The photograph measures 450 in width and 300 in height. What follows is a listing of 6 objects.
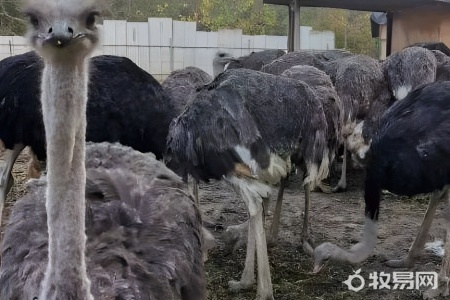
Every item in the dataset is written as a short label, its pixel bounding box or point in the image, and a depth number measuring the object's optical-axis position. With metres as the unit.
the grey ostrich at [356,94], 5.86
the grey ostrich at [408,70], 5.92
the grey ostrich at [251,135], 3.38
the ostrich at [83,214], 1.78
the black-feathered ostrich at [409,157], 3.58
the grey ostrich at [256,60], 8.27
